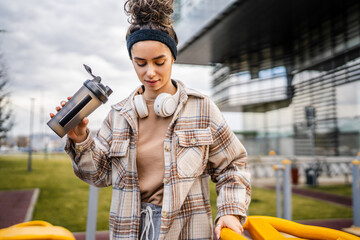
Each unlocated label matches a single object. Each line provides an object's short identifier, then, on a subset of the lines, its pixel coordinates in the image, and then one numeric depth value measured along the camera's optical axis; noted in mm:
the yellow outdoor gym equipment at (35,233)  930
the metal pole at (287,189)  4168
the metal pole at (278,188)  4473
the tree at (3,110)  5547
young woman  1240
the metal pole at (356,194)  4578
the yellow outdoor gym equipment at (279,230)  1134
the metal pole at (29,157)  13566
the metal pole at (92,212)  3004
